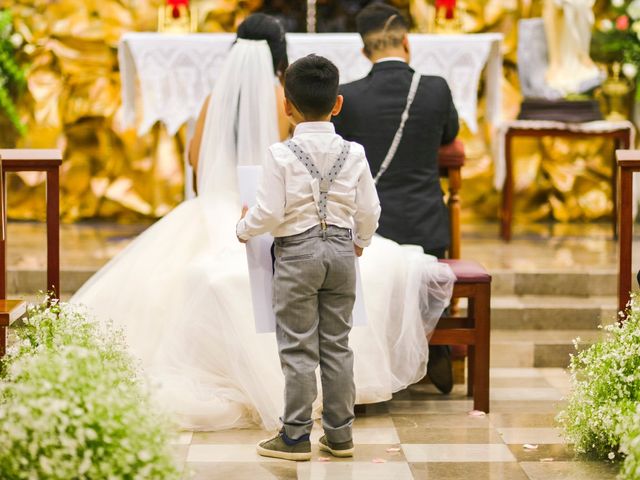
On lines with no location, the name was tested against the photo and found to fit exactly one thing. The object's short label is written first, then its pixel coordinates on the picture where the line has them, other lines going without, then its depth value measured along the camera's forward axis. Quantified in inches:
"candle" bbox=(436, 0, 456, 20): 497.9
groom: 331.6
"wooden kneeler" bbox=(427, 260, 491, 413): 311.0
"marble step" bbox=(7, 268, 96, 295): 401.1
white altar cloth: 460.6
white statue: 509.7
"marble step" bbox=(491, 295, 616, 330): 387.5
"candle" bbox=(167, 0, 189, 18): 494.6
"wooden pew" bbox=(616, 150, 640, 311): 295.9
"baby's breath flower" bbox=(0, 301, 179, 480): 198.6
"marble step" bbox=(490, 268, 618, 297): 406.5
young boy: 251.5
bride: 297.1
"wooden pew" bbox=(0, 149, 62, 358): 286.8
